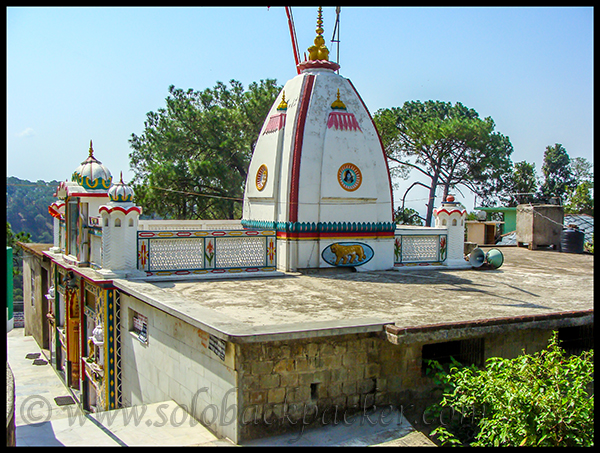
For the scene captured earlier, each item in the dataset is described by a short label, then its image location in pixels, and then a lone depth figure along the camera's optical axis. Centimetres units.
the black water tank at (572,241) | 1803
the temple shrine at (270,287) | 663
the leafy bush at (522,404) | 555
